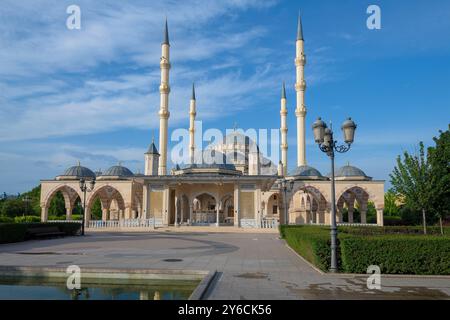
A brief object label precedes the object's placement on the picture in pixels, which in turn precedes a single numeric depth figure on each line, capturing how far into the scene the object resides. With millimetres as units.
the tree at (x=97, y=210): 53812
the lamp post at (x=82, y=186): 22048
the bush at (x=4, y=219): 27009
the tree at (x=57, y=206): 48031
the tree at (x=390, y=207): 47875
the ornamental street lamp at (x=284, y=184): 23547
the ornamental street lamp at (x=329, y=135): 9422
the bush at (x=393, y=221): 38675
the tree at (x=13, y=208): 43906
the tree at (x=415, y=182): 16781
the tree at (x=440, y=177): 16641
